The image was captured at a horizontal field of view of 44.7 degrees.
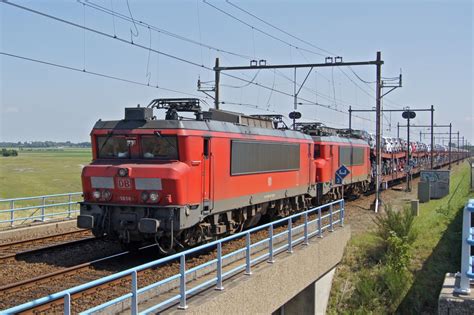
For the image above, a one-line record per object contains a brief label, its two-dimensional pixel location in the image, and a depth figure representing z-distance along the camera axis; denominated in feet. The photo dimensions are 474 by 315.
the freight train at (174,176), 40.60
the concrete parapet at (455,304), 30.86
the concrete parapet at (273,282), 31.48
